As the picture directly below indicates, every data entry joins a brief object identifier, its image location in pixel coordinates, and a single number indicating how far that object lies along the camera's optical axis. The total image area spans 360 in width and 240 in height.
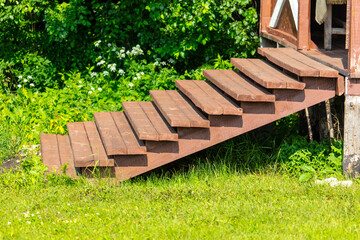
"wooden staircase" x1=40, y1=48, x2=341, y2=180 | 10.64
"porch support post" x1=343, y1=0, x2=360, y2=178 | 10.60
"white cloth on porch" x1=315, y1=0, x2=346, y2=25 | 12.75
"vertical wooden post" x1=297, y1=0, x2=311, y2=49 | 12.76
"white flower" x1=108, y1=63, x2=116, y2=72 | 17.33
